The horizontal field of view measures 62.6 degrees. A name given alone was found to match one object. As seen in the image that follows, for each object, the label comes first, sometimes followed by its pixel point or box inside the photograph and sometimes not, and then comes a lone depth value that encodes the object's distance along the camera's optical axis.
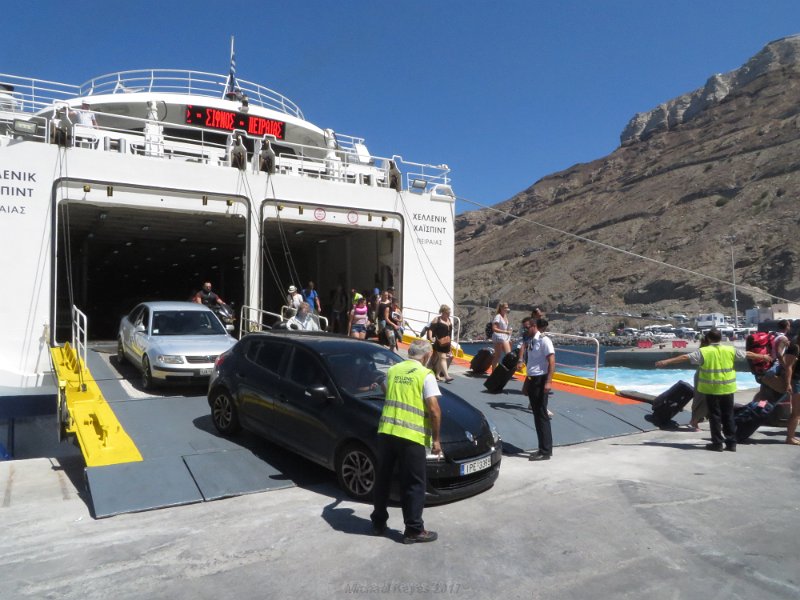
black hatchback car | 6.26
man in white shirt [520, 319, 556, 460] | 8.12
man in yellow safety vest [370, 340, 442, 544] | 5.20
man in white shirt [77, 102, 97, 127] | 16.45
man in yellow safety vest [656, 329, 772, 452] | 8.31
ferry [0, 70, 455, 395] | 12.55
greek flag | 20.38
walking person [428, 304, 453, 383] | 11.59
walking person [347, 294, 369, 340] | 13.82
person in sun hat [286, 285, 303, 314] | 14.01
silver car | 10.36
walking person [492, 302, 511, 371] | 12.45
